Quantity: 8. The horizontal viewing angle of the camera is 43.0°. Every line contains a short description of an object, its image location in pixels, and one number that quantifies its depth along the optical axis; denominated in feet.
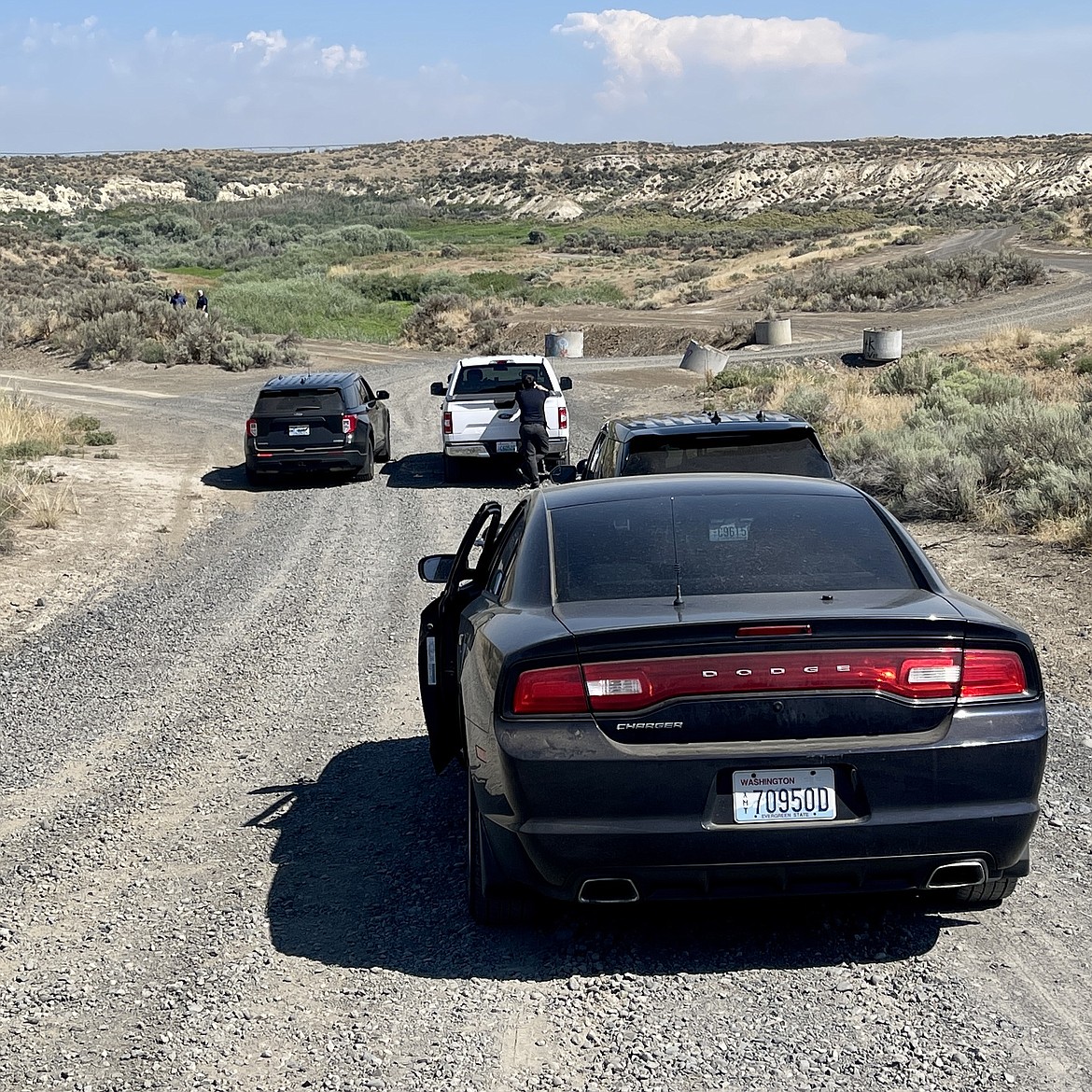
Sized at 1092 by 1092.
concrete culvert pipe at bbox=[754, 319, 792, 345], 140.05
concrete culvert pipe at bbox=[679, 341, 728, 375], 118.42
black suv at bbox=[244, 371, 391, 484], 67.72
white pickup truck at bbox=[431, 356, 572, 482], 65.92
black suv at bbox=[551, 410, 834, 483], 32.30
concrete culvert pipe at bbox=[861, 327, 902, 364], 116.26
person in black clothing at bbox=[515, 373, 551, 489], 64.34
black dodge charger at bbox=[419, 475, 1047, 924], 14.42
